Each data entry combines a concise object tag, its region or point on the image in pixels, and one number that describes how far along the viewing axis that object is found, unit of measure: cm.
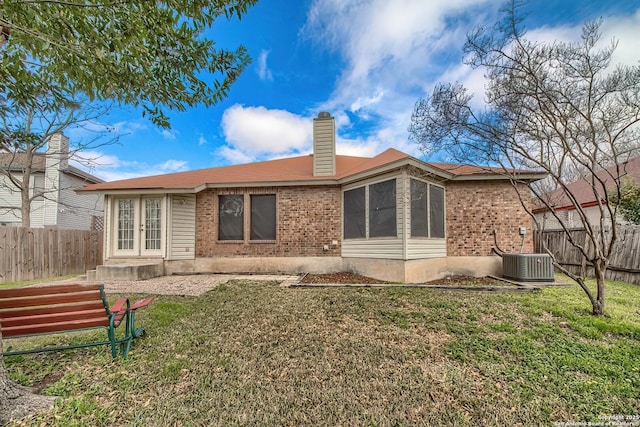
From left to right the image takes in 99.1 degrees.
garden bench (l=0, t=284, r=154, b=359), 278
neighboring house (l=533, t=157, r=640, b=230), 1398
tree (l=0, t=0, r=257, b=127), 291
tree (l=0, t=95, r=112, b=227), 1095
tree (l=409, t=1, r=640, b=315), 454
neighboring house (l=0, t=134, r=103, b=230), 1367
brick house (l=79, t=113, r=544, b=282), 803
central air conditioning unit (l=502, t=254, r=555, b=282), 761
